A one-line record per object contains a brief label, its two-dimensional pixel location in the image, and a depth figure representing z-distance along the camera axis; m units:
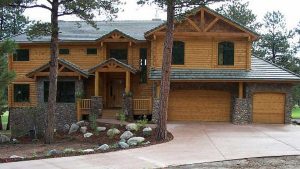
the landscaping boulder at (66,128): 25.00
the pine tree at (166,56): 16.77
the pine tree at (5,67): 13.95
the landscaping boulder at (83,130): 22.45
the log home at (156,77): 24.20
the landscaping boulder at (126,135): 18.30
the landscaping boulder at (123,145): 14.67
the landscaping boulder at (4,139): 23.08
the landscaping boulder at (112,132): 19.69
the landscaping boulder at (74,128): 23.31
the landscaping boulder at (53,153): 13.55
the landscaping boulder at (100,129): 21.64
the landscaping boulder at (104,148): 14.27
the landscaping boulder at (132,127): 19.81
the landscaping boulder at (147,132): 18.30
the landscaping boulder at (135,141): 15.73
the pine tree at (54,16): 18.62
